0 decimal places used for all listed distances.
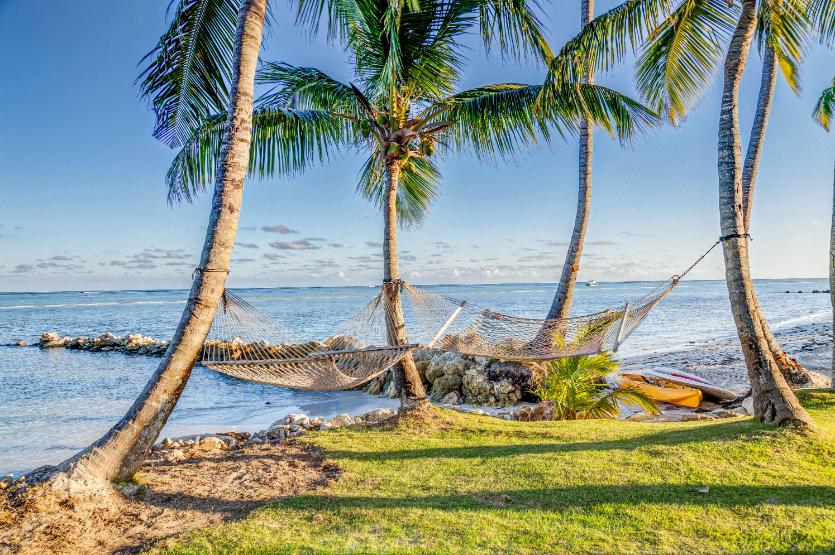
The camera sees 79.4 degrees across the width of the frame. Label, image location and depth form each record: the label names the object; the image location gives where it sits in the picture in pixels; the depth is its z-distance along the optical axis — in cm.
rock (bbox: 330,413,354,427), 468
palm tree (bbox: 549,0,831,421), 405
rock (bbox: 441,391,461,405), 625
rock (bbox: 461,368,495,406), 614
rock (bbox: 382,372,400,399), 702
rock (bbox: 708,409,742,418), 477
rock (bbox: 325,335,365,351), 981
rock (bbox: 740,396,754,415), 480
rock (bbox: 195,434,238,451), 379
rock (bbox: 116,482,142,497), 264
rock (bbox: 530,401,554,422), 481
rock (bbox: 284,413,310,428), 472
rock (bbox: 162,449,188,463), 342
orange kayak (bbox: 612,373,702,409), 545
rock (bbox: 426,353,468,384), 671
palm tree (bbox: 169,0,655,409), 409
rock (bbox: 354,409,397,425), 473
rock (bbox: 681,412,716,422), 482
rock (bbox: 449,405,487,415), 520
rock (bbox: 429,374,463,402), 655
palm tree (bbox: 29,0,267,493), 260
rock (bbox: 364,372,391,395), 738
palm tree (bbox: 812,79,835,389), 1034
